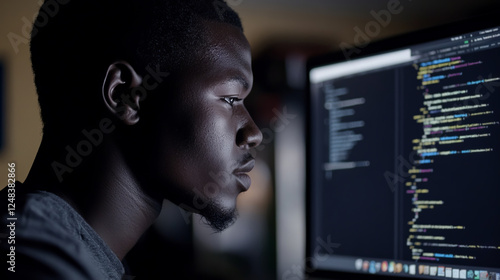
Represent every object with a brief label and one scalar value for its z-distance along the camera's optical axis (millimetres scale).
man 737
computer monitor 722
